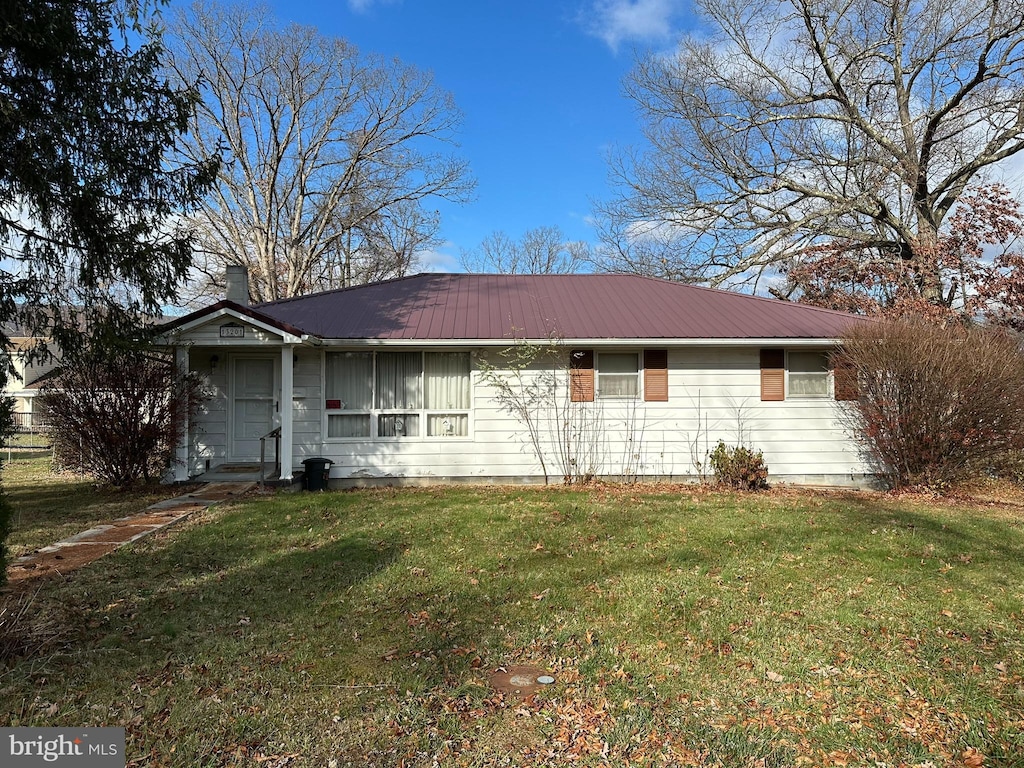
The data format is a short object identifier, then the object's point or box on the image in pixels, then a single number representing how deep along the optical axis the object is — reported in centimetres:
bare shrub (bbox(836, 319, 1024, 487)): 883
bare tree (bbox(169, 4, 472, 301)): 2516
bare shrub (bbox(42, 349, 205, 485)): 942
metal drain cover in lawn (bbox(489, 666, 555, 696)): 346
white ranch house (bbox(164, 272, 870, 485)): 1038
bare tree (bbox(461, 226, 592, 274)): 3738
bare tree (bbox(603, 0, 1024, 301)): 1548
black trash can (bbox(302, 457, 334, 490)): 980
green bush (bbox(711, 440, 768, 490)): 1005
